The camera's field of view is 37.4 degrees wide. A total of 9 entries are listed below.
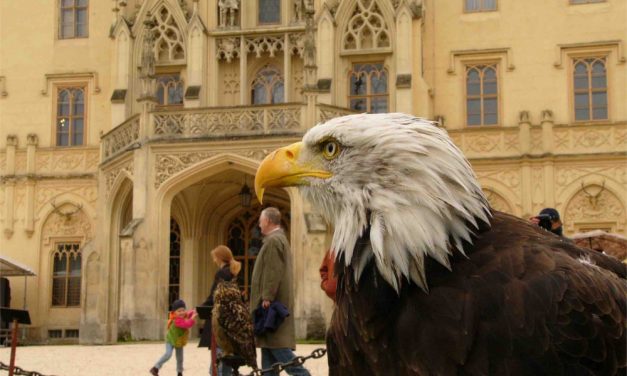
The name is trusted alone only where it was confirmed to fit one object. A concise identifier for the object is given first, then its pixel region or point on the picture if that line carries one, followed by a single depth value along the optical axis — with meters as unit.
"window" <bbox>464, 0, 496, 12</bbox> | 26.06
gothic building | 24.09
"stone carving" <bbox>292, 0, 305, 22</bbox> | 25.28
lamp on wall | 23.17
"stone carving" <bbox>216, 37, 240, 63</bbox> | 25.52
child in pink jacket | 12.15
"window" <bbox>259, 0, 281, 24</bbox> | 26.06
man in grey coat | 8.30
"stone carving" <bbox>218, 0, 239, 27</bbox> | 25.59
